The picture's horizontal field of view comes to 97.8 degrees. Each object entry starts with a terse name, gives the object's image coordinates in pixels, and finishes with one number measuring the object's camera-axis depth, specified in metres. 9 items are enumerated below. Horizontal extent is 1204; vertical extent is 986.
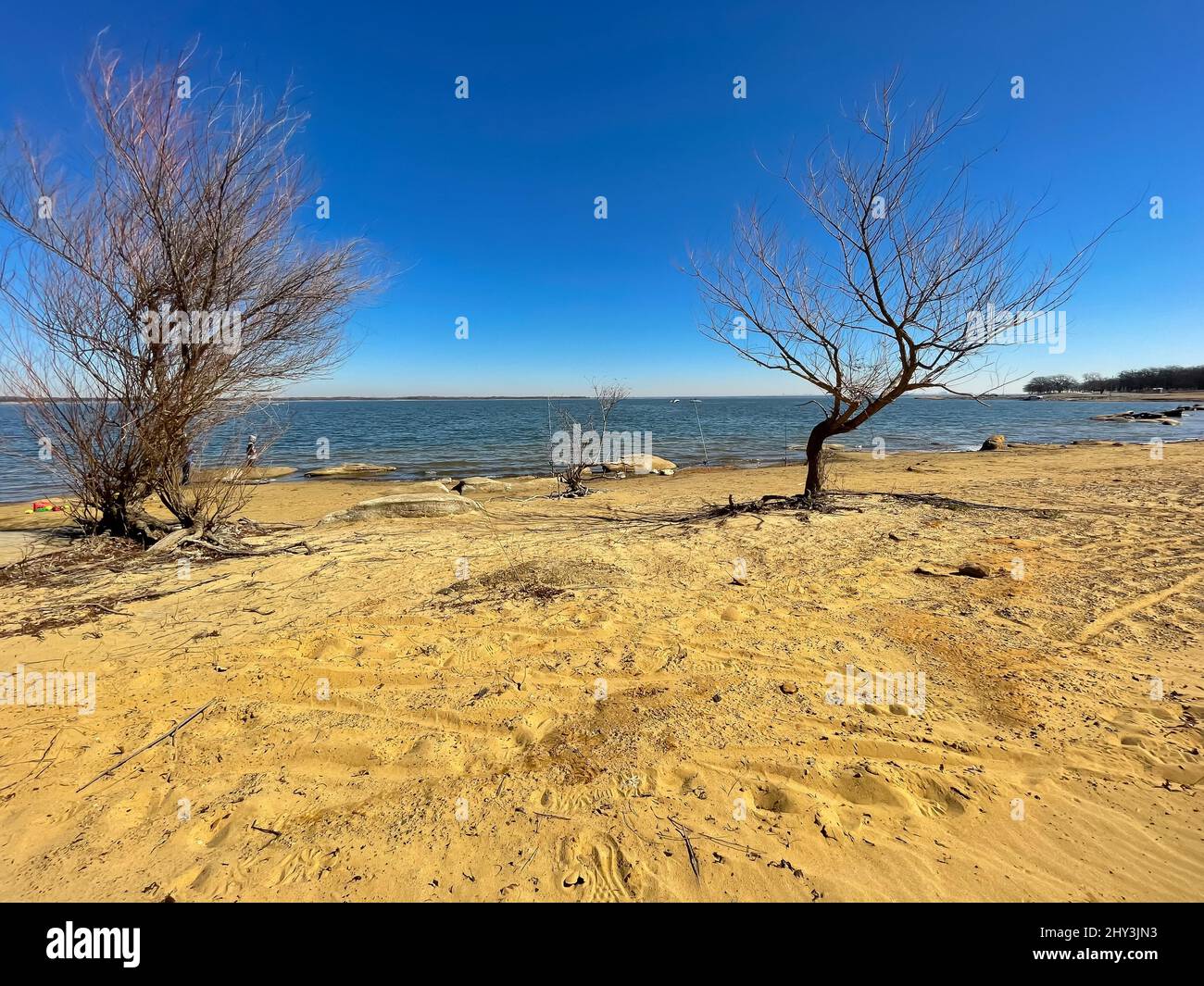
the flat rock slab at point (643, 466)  18.48
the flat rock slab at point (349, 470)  19.16
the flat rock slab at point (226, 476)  7.02
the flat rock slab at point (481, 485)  14.33
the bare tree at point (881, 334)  7.03
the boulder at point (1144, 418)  36.22
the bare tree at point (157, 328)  5.90
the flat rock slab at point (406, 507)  8.87
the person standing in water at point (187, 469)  6.81
